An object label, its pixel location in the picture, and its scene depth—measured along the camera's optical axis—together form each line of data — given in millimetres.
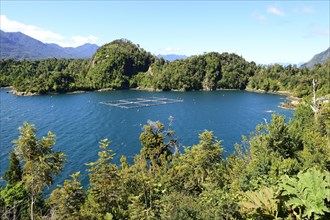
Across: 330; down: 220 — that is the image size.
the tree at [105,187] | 16531
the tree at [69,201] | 14977
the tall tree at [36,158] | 15445
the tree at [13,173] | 27281
